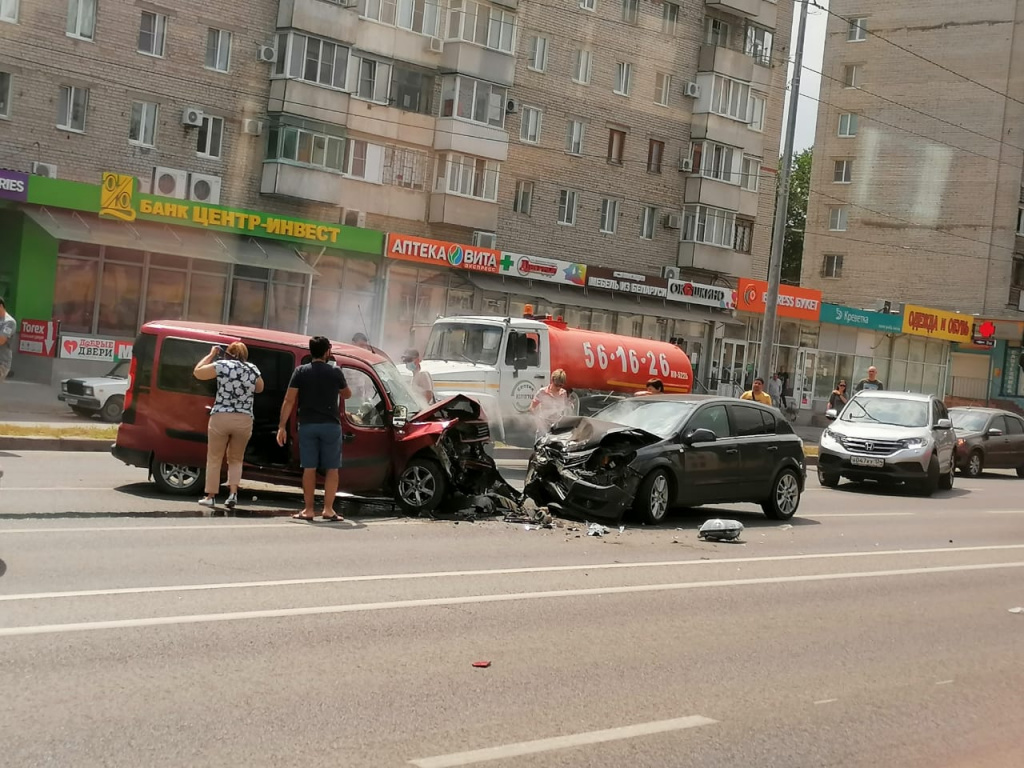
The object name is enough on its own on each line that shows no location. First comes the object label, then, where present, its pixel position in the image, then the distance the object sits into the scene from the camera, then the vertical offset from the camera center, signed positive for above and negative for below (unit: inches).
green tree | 3730.3 +453.3
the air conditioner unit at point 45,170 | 1314.0 +129.8
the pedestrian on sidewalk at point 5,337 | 684.1 -19.1
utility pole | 1184.1 +140.0
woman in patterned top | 513.7 -33.6
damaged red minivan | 542.6 -38.3
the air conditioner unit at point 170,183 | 1423.5 +141.1
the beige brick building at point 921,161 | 2581.2 +462.2
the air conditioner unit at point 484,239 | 1750.7 +143.7
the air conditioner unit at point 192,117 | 1430.9 +212.9
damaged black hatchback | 573.9 -39.6
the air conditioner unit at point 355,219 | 1598.2 +139.4
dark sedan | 1159.0 -29.3
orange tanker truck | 920.9 -5.7
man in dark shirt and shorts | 510.9 -32.3
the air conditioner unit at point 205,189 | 1449.3 +141.5
